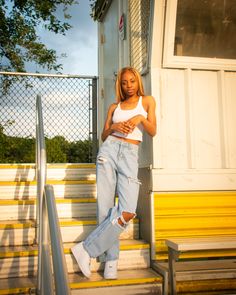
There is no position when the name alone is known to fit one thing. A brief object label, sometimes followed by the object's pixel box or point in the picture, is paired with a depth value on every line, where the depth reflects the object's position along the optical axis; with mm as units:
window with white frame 3301
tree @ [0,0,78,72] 9039
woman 2709
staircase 2600
